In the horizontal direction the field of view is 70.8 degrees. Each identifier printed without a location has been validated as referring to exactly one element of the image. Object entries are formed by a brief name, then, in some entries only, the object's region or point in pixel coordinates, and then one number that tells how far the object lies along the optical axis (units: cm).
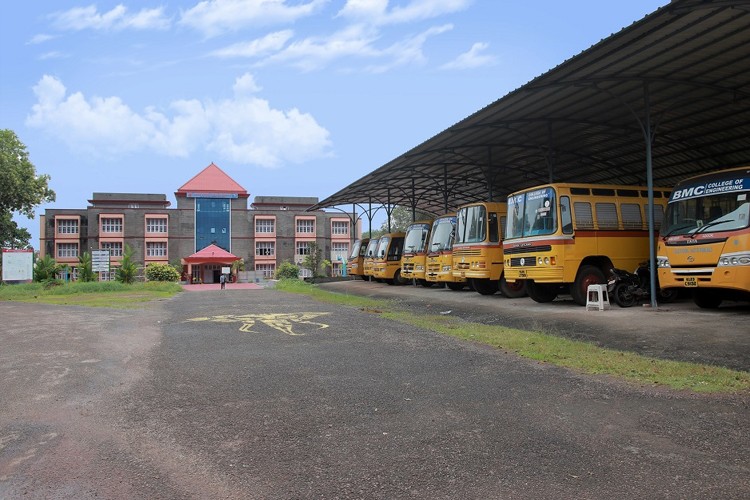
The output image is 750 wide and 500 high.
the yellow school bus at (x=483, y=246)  1700
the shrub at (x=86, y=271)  3753
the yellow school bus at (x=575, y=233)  1308
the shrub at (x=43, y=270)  3944
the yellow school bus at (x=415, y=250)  2327
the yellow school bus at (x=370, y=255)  2936
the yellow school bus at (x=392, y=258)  2742
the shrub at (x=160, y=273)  5438
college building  6400
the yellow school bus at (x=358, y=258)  3344
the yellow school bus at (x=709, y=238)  1016
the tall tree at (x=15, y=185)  4369
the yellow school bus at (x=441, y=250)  1988
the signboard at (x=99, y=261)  3575
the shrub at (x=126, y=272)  3756
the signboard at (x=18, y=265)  3547
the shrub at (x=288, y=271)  5791
